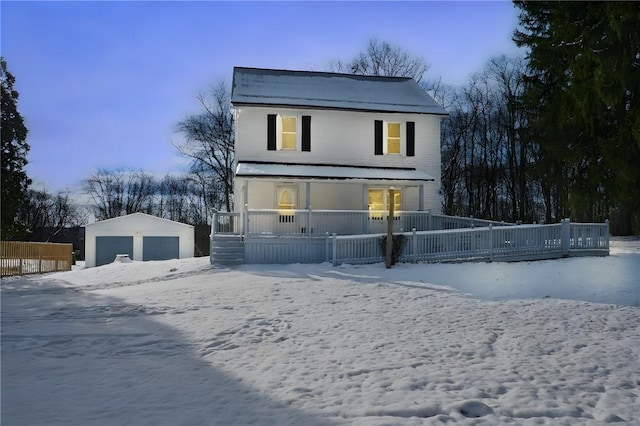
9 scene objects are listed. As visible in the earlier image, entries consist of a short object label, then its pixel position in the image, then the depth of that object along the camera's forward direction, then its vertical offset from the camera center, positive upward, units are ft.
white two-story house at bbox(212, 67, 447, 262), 62.28 +12.13
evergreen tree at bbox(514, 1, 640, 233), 50.98 +17.37
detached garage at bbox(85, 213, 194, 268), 94.02 -2.54
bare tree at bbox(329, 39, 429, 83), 118.32 +44.32
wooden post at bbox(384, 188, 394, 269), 47.88 -1.47
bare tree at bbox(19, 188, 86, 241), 183.48 +6.86
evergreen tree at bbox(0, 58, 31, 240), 82.58 +14.52
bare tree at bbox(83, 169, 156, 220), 208.13 +16.66
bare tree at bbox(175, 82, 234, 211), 124.57 +26.68
